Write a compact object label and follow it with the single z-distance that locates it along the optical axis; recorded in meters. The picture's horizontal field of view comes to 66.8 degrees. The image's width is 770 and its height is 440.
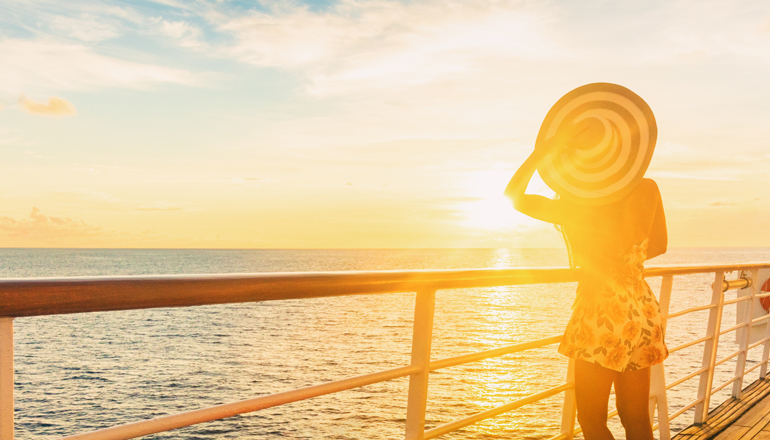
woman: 1.90
